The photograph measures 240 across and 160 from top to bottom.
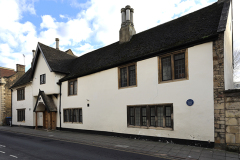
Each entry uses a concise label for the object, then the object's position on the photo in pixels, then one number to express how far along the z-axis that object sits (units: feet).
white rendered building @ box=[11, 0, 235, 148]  31.04
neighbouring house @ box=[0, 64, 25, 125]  91.35
